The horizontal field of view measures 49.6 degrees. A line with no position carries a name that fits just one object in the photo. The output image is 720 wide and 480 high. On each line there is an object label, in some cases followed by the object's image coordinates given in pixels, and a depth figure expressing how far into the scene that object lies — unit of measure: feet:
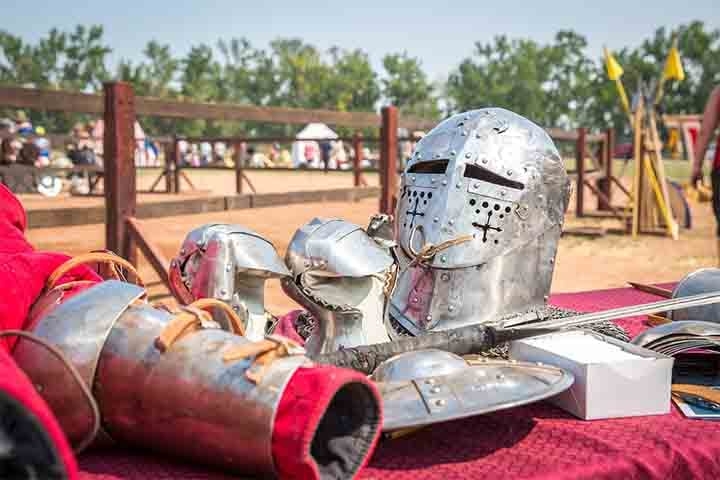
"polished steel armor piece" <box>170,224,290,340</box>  5.63
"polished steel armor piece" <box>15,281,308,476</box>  3.66
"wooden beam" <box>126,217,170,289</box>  12.42
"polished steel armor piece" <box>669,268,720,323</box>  6.88
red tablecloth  4.16
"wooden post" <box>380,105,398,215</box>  19.38
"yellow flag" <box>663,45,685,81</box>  32.65
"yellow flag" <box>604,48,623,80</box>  31.01
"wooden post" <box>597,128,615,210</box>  36.70
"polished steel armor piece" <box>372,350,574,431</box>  4.07
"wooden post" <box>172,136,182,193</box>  39.42
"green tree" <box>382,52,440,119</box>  172.55
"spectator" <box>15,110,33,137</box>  41.47
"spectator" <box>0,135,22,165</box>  36.80
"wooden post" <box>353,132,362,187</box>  37.65
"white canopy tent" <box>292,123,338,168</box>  87.86
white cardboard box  4.86
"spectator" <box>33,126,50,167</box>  38.80
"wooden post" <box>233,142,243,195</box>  36.12
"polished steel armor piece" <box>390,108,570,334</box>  6.31
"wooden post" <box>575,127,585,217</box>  32.72
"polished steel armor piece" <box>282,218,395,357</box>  5.84
